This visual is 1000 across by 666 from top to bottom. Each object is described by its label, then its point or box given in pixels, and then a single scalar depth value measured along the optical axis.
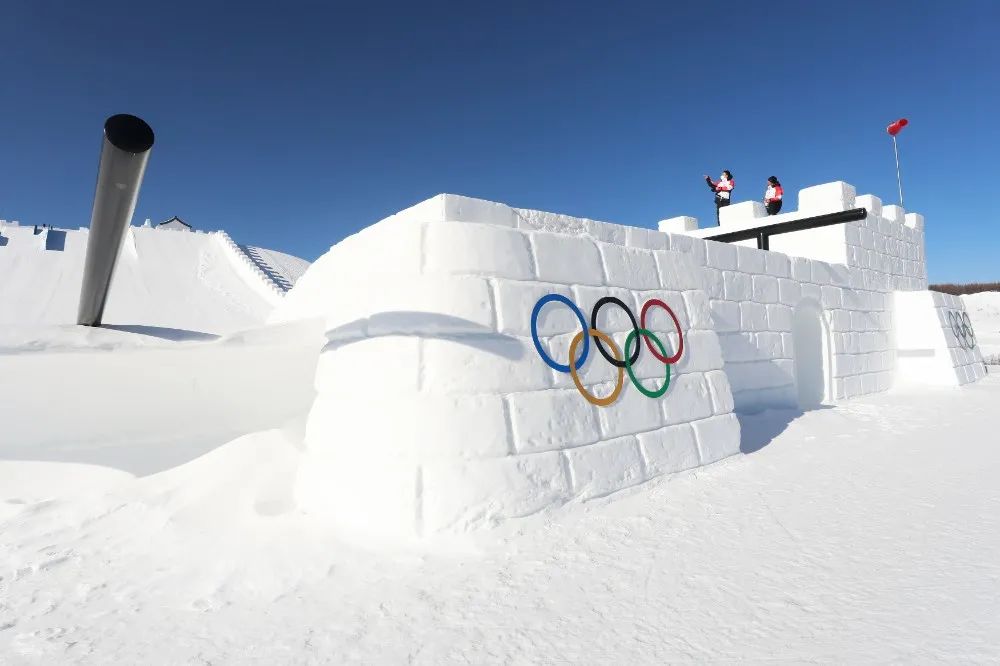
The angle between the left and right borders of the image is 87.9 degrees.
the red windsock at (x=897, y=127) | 8.70
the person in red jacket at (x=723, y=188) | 8.50
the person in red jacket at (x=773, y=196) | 7.59
